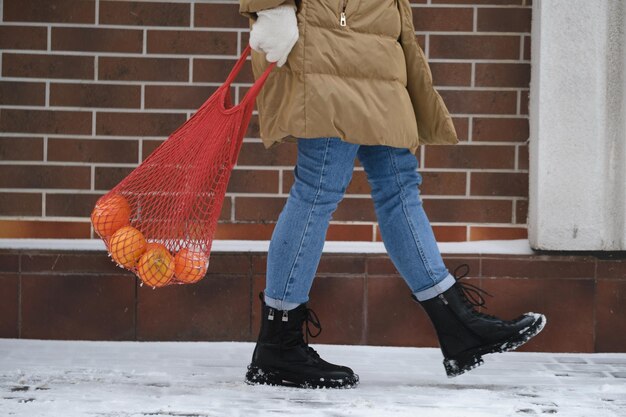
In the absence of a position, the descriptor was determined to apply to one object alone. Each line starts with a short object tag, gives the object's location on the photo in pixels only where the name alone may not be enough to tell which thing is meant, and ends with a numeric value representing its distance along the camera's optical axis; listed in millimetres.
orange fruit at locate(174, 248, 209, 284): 5949
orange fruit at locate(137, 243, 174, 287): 5910
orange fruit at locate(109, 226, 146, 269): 5949
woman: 5734
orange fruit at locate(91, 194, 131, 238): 6086
